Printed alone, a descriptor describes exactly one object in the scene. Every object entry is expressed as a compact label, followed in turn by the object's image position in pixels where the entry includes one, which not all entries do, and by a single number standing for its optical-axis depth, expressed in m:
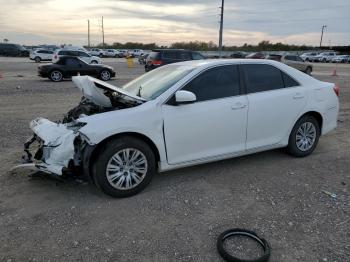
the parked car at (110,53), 60.75
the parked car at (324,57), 55.03
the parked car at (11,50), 50.31
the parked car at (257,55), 33.52
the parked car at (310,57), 56.62
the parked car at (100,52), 59.47
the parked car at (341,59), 53.69
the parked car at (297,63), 27.15
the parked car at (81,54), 26.86
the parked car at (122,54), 61.74
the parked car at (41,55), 39.41
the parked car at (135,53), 62.59
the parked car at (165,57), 22.25
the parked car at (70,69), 18.44
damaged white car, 4.15
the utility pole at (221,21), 37.31
